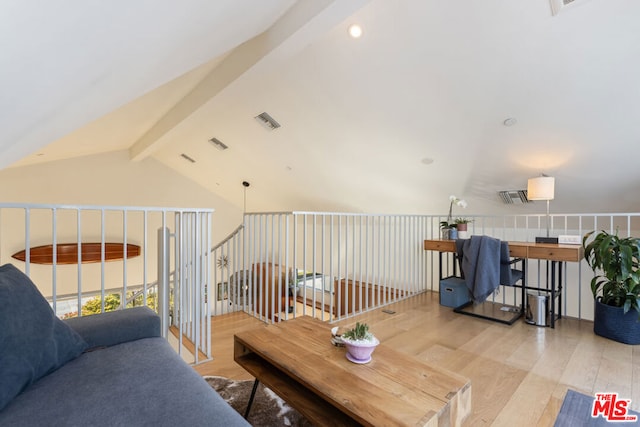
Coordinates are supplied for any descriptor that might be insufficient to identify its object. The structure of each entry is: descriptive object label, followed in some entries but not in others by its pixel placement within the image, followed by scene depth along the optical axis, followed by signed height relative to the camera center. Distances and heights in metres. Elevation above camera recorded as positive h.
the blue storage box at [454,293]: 3.35 -0.89
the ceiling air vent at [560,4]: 1.92 +1.40
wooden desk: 2.56 -0.34
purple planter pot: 1.24 -0.57
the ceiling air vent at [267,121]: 4.20 +1.38
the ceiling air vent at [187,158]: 6.51 +1.29
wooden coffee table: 0.96 -0.63
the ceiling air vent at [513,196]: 3.79 +0.26
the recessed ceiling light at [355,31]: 2.51 +1.61
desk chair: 2.86 -1.02
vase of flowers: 3.52 -0.15
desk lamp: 2.91 +0.28
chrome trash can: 2.80 -0.91
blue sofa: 0.90 -0.61
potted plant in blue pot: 2.34 -0.59
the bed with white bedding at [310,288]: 7.07 -1.81
